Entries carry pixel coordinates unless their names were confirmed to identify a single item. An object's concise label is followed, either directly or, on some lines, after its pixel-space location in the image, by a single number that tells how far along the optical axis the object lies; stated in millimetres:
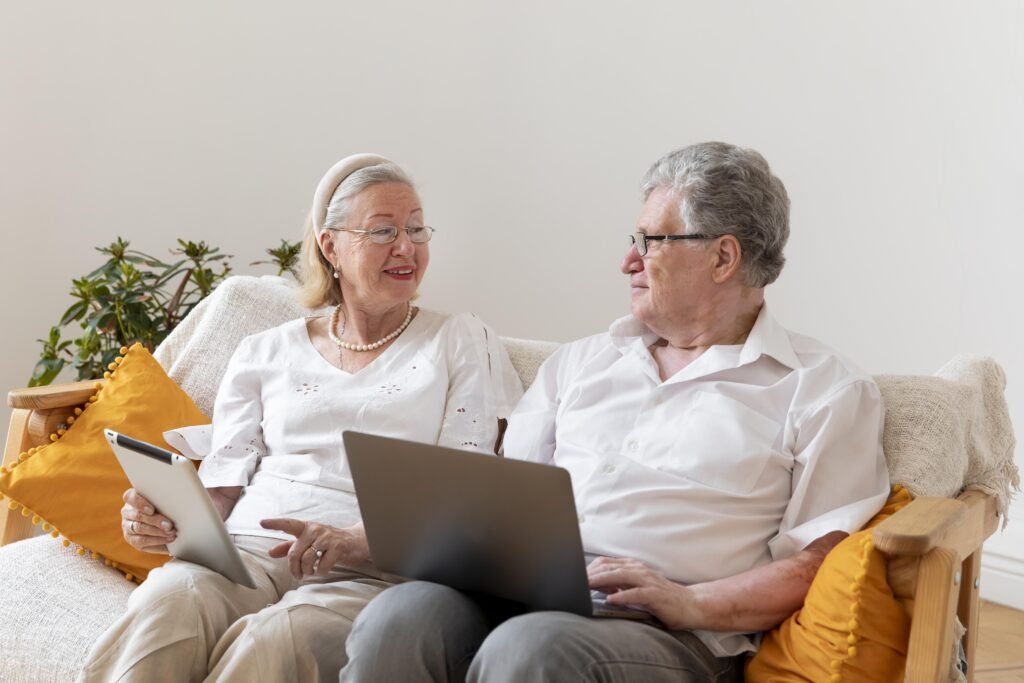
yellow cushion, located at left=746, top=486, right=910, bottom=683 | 1473
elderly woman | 1751
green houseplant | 3133
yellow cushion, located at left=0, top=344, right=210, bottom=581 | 2125
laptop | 1488
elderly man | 1570
